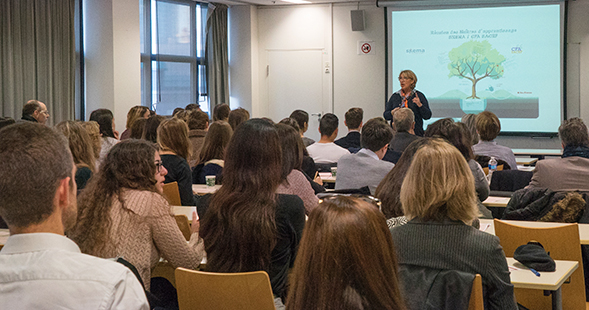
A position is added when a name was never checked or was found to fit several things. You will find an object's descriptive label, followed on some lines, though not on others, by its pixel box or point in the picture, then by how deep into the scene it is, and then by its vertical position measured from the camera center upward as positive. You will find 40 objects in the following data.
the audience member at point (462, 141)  3.95 -0.16
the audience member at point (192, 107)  7.95 +0.16
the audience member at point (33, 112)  6.70 +0.10
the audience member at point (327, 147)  5.77 -0.27
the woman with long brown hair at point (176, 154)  4.37 -0.25
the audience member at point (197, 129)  5.95 -0.10
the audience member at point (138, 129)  5.67 -0.08
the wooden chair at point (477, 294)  1.89 -0.55
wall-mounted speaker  10.16 +1.61
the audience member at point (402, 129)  5.75 -0.11
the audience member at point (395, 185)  2.82 -0.31
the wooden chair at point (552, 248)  2.85 -0.62
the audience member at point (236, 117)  6.51 +0.02
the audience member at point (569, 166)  4.06 -0.34
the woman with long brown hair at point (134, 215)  2.45 -0.38
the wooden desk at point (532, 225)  3.14 -0.59
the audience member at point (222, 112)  7.23 +0.09
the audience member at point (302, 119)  6.82 -0.01
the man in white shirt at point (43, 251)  1.15 -0.25
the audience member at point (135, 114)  6.69 +0.07
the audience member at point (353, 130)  6.33 -0.13
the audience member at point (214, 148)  4.71 -0.22
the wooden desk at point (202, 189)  4.67 -0.53
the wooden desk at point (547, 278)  2.32 -0.63
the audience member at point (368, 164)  4.33 -0.33
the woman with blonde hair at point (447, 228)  2.03 -0.38
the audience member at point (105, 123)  5.75 -0.02
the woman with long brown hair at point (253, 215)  2.32 -0.36
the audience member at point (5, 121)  6.16 +0.01
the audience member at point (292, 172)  3.12 -0.27
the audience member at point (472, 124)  5.93 -0.07
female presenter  7.76 +0.21
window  9.42 +1.05
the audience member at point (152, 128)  5.19 -0.07
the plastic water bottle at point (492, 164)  5.11 -0.40
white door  10.78 +0.61
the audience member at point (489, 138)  5.42 -0.19
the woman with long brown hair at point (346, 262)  1.34 -0.31
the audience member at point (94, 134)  4.25 -0.10
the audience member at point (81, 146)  3.92 -0.16
